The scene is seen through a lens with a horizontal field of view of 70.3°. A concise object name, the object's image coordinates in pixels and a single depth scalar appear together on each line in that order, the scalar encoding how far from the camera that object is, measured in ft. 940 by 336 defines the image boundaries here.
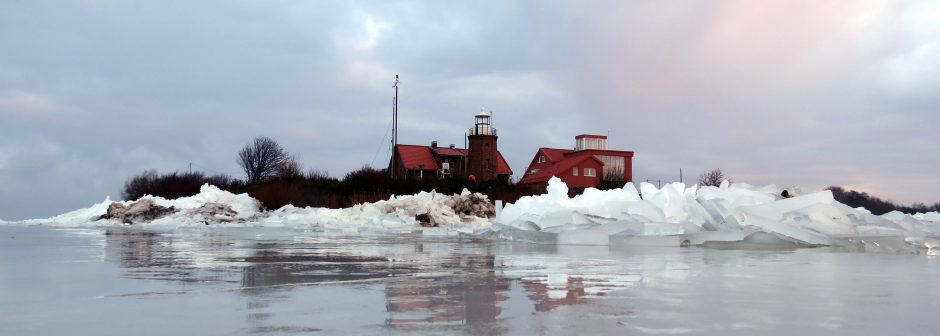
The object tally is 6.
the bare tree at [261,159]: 170.91
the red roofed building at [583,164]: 158.30
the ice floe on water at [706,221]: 22.41
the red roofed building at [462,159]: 162.71
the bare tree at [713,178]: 156.76
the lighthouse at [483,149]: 162.40
